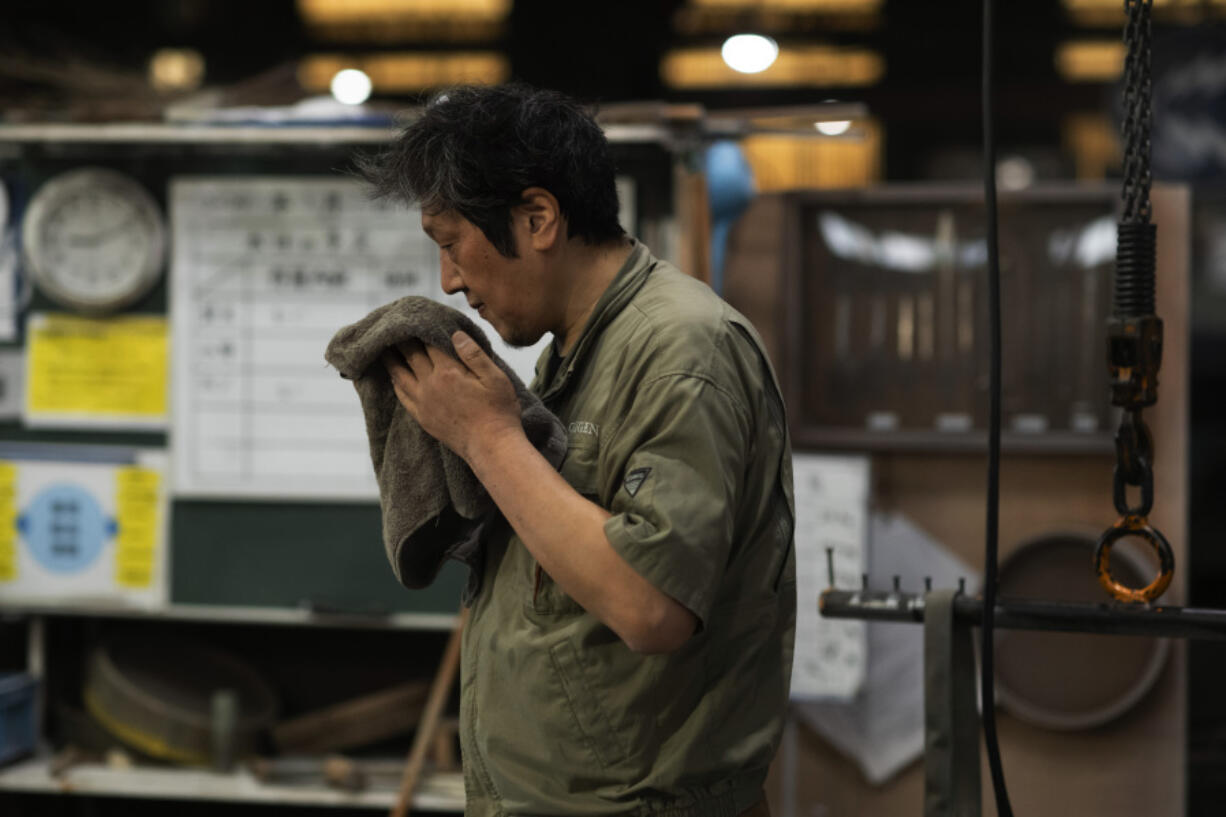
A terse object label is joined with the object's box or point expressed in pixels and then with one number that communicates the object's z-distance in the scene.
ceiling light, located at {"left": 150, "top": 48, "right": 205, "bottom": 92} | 6.30
